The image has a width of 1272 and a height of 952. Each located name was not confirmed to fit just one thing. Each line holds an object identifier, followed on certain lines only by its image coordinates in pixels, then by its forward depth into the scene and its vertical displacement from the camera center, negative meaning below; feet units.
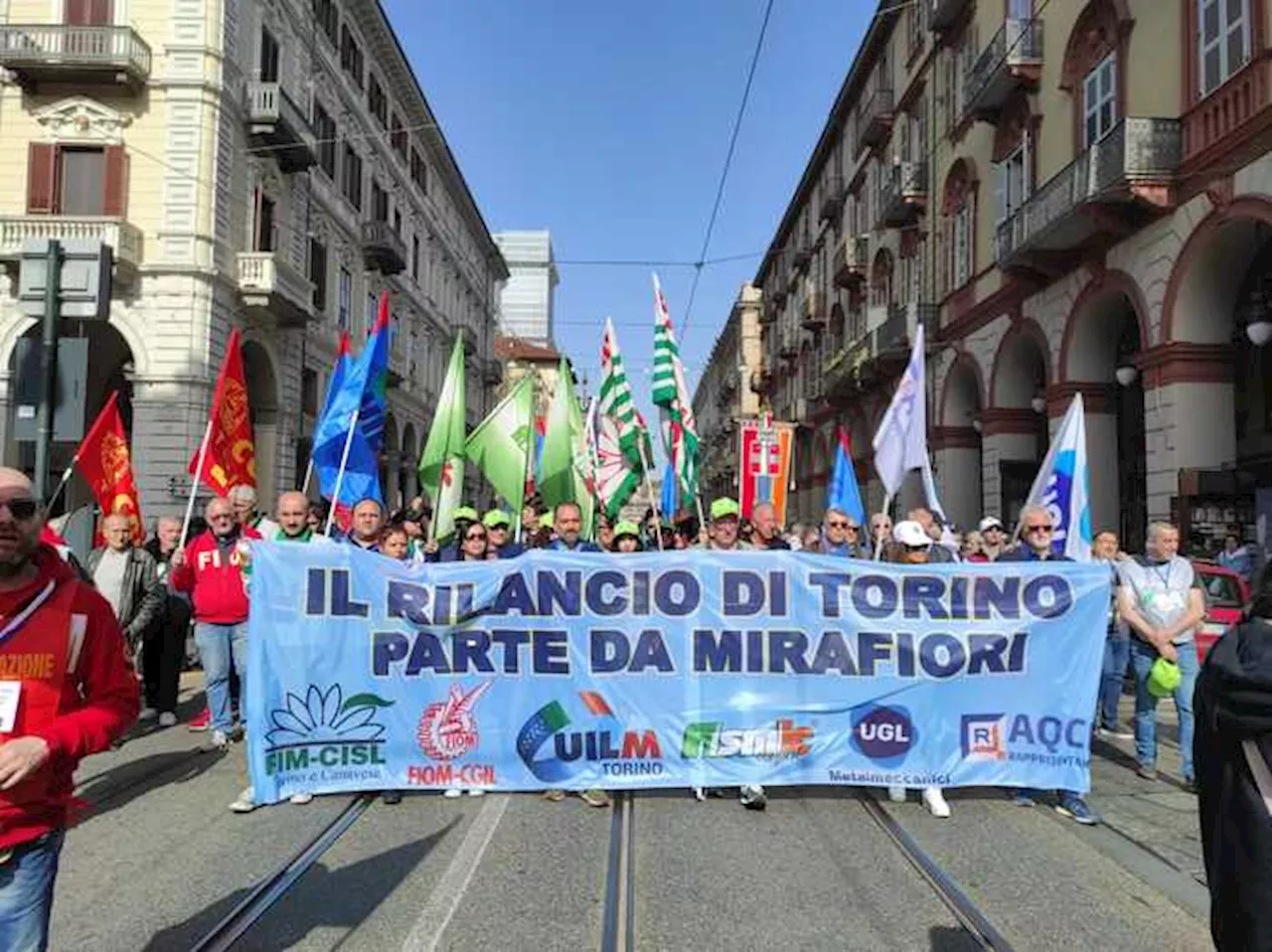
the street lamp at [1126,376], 53.67 +8.20
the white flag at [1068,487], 26.55 +0.97
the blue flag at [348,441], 26.08 +1.96
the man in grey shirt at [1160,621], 21.47 -2.19
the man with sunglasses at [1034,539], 21.88 -0.38
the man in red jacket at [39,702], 7.96 -1.63
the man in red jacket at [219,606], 22.16 -2.13
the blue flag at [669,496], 35.12 +0.81
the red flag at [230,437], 27.48 +2.22
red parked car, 32.27 -2.45
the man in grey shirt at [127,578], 23.58 -1.63
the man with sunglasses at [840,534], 26.61 -0.40
